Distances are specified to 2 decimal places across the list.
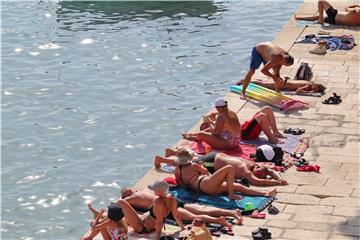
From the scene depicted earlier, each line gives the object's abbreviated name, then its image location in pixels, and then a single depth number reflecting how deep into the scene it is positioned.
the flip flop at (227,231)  13.76
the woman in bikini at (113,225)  13.21
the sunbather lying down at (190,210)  13.98
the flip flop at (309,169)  16.02
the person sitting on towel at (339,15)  24.81
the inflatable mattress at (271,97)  19.20
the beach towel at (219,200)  14.60
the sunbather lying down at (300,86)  20.03
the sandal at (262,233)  13.61
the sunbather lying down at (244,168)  15.35
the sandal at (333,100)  19.45
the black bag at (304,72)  20.44
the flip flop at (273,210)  14.45
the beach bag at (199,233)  12.90
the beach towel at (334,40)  23.20
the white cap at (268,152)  16.14
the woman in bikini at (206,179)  14.76
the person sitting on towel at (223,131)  16.61
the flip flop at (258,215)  14.31
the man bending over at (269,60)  19.53
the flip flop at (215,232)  13.71
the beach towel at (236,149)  16.62
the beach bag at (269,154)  16.16
